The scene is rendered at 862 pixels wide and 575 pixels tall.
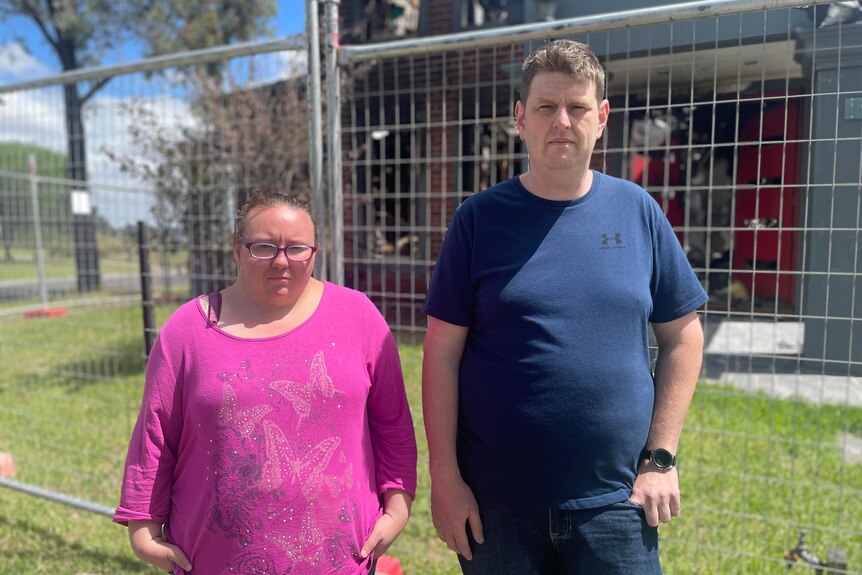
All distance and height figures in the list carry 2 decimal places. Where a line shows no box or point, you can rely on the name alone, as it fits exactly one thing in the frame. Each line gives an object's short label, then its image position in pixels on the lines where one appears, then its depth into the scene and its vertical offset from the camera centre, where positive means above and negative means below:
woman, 1.55 -0.51
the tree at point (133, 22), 15.22 +5.51
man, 1.58 -0.34
